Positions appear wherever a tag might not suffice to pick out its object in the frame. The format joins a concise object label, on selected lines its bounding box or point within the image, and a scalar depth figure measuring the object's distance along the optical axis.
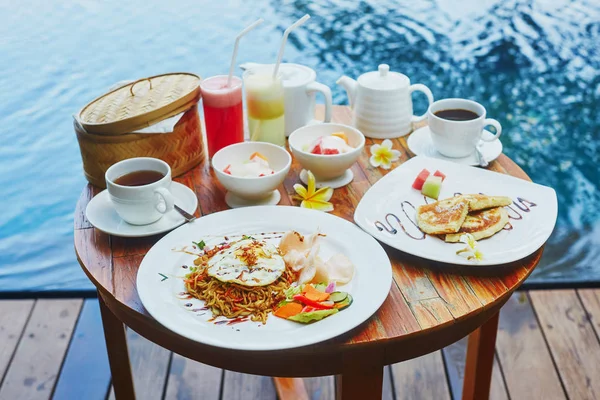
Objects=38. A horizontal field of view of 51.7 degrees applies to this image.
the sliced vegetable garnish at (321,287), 1.09
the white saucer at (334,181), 1.47
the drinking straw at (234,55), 1.44
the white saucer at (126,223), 1.26
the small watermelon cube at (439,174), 1.44
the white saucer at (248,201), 1.40
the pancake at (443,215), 1.23
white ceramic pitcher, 1.62
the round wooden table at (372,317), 1.03
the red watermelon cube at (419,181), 1.41
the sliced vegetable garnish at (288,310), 1.04
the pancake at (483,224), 1.22
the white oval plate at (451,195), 1.19
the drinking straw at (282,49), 1.45
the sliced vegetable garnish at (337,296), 1.06
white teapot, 1.63
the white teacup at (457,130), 1.49
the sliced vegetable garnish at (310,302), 1.04
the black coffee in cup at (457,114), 1.55
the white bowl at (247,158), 1.33
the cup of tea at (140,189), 1.24
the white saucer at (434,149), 1.55
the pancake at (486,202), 1.29
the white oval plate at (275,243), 0.99
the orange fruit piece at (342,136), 1.51
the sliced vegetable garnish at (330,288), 1.08
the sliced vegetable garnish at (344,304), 1.04
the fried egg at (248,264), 1.10
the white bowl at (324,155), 1.41
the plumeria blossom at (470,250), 1.16
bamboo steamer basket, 1.41
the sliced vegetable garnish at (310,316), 1.02
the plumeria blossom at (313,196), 1.39
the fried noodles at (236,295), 1.05
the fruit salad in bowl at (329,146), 1.43
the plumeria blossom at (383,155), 1.55
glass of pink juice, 1.52
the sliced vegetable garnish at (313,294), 1.06
